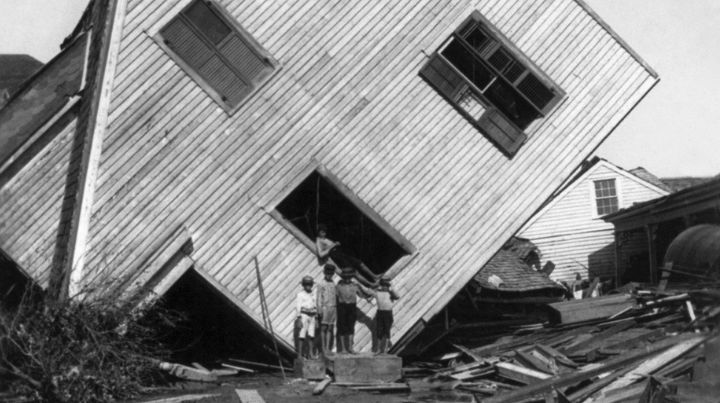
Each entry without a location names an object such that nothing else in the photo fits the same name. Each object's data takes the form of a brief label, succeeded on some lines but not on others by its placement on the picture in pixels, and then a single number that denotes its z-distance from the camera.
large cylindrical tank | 23.38
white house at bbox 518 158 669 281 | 43.28
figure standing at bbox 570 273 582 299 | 39.37
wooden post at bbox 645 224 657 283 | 34.81
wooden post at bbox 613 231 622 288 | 42.00
